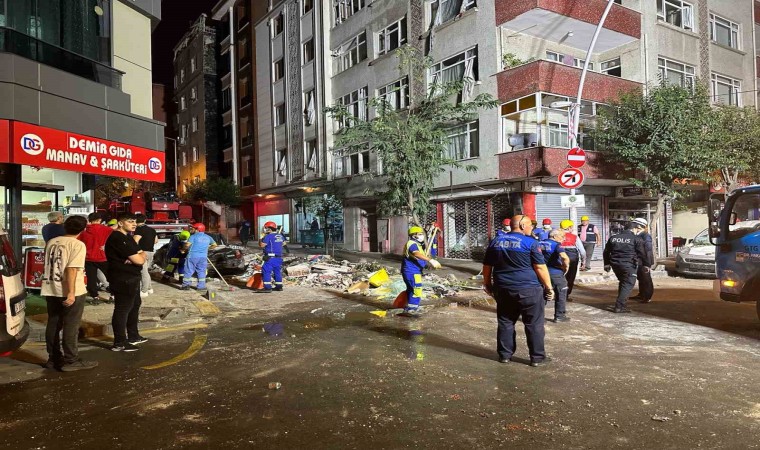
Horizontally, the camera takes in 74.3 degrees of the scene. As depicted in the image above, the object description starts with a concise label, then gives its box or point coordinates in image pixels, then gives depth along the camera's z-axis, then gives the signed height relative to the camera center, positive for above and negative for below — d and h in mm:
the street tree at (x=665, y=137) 16234 +2783
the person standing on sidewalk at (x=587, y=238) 16391 -541
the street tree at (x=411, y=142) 16156 +2727
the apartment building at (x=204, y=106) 41719 +10578
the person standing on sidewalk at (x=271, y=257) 11227 -643
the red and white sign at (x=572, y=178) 13953 +1231
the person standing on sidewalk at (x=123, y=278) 6207 -562
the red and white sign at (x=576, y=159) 14005 +1768
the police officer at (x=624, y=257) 8797 -641
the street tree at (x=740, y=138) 18125 +2926
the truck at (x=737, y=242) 7093 -347
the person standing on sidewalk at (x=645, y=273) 9227 -1015
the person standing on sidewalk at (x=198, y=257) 11383 -596
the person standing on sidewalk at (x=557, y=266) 7848 -699
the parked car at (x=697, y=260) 13694 -1142
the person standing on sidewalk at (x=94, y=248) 9562 -279
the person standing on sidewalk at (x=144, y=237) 8866 -86
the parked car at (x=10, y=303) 4729 -666
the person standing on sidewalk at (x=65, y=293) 5348 -629
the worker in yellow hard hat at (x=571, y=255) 9336 -616
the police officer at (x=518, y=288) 5434 -713
